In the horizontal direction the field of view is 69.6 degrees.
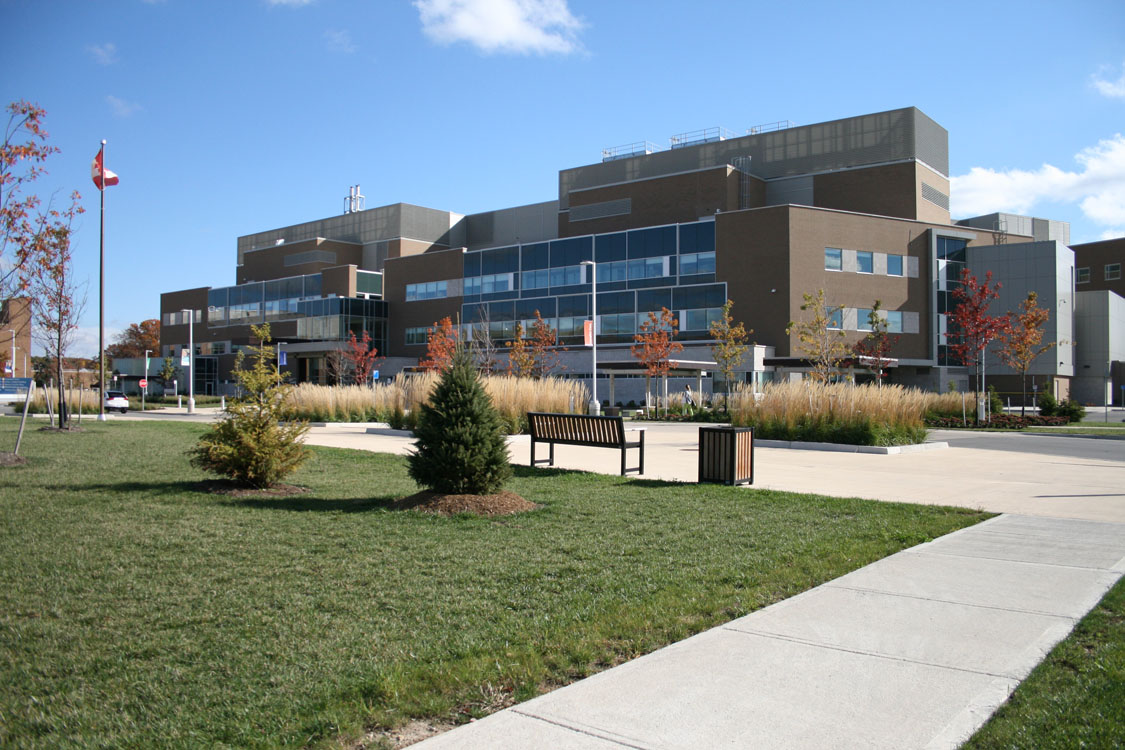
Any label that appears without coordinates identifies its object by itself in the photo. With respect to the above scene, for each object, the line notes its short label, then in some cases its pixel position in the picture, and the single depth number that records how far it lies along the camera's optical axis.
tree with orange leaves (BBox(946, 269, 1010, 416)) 37.06
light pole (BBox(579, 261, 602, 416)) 29.20
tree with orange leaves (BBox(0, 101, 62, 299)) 12.16
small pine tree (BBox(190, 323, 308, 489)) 10.72
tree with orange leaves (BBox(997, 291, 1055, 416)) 37.66
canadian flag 24.81
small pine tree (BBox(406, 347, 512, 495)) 9.70
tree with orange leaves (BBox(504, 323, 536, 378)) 45.38
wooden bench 13.40
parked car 43.81
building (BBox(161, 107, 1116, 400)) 53.59
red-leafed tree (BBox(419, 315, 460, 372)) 48.44
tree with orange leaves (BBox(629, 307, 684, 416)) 43.72
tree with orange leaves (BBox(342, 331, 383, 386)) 64.69
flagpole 28.70
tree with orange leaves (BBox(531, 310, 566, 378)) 50.11
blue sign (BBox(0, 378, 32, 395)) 57.77
